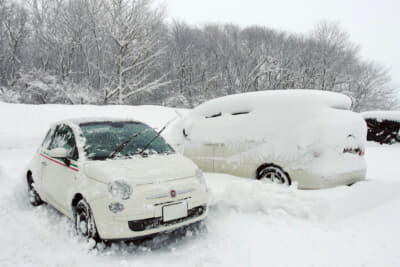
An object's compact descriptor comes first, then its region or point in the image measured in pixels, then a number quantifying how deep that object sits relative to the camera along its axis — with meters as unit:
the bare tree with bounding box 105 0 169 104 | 21.77
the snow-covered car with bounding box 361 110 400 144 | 12.01
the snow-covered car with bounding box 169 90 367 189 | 4.16
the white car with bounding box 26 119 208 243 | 2.88
